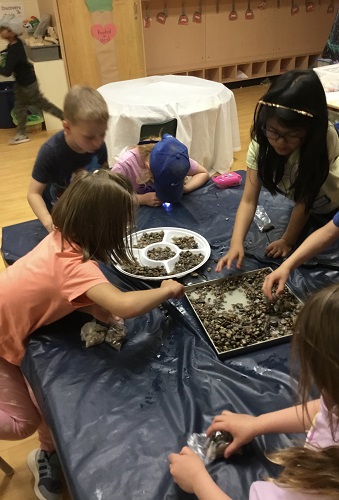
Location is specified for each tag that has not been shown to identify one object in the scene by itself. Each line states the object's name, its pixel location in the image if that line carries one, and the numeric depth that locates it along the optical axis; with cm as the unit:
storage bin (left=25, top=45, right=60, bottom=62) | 399
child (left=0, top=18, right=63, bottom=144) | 398
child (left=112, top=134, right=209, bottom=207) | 185
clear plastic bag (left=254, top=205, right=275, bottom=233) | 170
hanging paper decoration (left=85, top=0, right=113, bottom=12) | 385
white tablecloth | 282
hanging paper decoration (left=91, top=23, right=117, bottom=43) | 398
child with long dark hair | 130
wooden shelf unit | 479
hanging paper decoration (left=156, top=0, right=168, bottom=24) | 465
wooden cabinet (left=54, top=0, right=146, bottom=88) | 388
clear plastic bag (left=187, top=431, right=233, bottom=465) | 88
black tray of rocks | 115
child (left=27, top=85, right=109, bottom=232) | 155
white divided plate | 142
